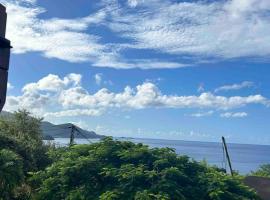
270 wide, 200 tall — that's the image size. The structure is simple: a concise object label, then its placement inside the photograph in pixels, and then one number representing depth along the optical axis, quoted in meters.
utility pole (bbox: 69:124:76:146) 21.87
